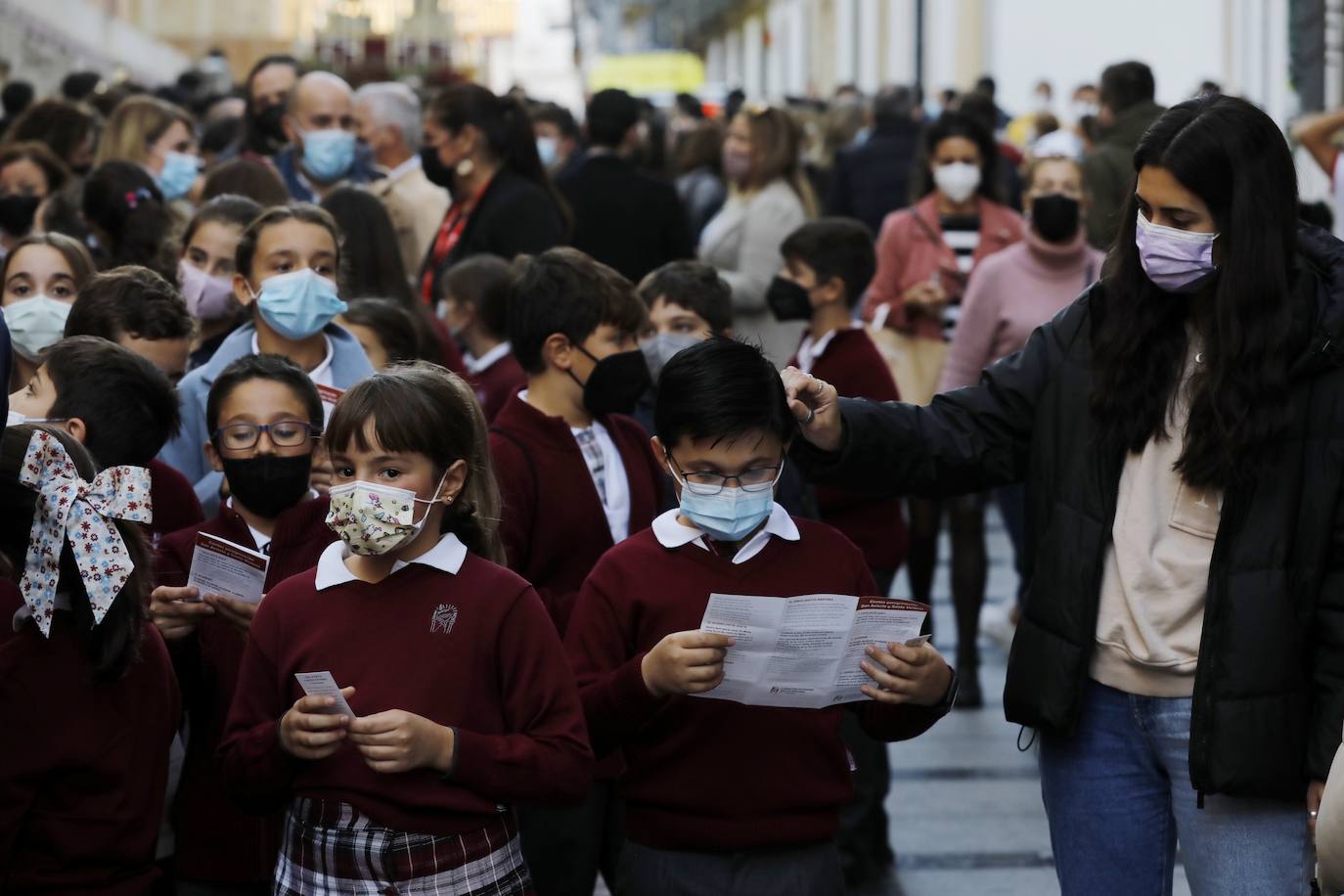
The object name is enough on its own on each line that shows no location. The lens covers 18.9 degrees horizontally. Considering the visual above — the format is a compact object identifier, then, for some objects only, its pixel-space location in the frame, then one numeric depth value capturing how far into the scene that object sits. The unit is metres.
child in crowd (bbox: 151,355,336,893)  8.16
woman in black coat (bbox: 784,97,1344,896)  6.97
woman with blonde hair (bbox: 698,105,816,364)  17.76
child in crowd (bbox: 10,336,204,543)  8.60
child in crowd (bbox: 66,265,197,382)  10.21
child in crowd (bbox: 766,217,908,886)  12.03
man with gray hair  17.48
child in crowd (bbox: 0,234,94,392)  11.16
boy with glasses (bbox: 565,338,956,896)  7.33
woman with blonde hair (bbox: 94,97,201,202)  17.36
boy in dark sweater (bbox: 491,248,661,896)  9.25
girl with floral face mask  6.87
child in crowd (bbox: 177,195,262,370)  11.70
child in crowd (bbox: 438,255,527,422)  12.89
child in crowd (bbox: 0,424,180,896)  6.89
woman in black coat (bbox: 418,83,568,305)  15.29
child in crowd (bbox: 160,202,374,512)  10.10
